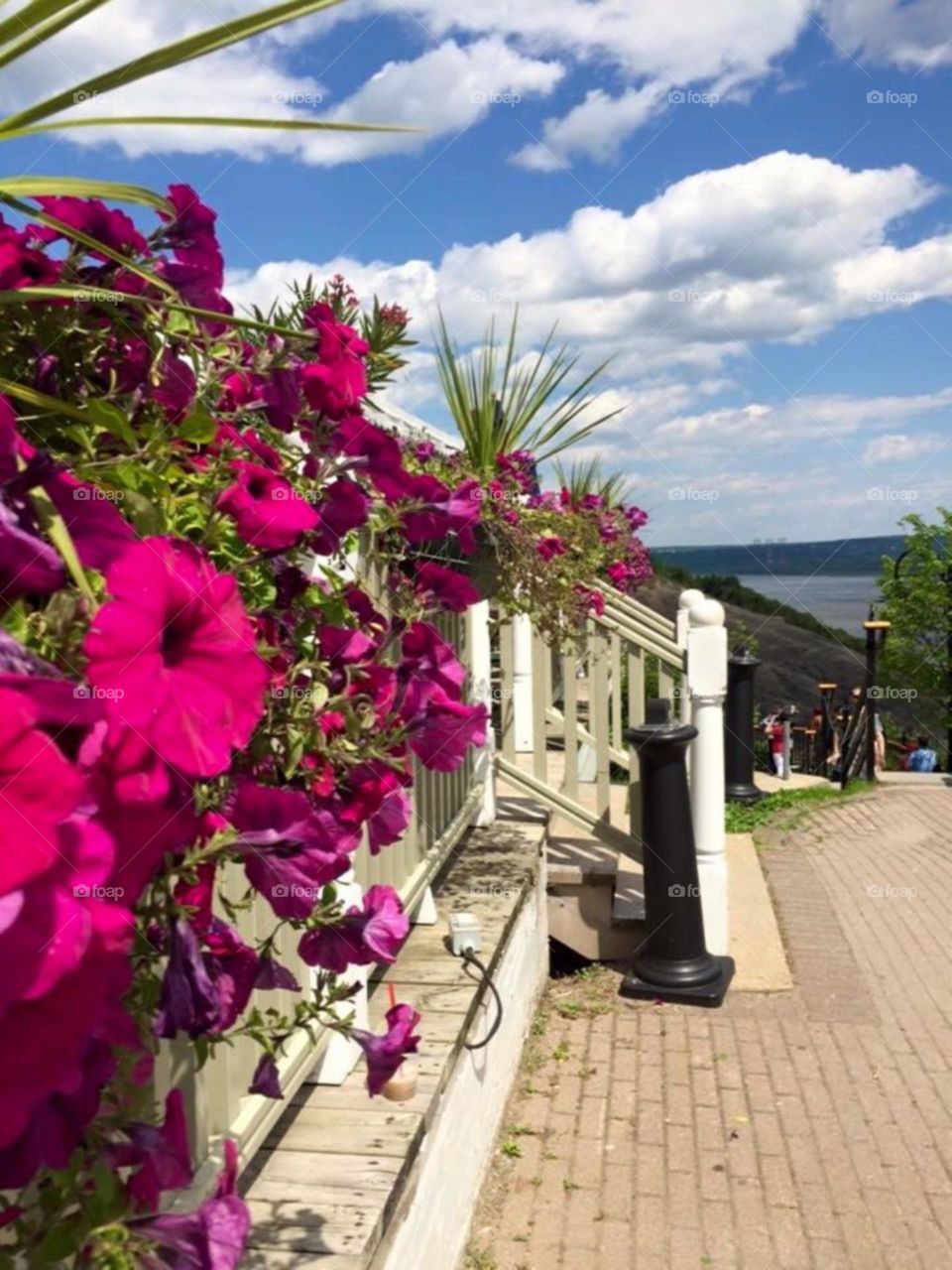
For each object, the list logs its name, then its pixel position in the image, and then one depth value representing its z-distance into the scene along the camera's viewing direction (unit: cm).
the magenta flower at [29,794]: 51
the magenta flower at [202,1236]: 98
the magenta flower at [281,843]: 104
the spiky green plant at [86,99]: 97
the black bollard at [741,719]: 1075
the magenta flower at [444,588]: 177
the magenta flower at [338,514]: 136
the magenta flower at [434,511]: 163
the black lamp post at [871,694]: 1180
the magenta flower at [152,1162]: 102
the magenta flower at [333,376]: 130
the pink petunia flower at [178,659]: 71
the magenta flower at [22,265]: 112
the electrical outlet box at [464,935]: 384
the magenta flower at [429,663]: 158
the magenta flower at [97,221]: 121
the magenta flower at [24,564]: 77
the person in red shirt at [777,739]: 1286
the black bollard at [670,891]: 532
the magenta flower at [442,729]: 151
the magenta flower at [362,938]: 150
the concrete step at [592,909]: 575
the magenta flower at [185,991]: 100
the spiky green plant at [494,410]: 636
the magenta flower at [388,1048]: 161
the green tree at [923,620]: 3058
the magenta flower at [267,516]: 114
